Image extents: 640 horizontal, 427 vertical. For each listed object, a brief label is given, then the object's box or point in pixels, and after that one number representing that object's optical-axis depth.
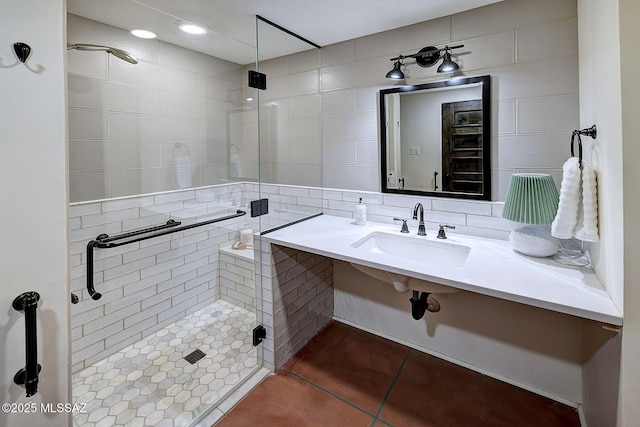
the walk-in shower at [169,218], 1.77
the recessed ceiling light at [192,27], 1.95
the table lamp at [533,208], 1.38
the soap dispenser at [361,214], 2.07
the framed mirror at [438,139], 1.70
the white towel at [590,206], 1.13
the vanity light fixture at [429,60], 1.71
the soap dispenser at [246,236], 2.52
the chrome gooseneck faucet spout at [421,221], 1.83
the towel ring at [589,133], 1.16
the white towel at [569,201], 1.21
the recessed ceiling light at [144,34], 1.91
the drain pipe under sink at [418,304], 1.73
